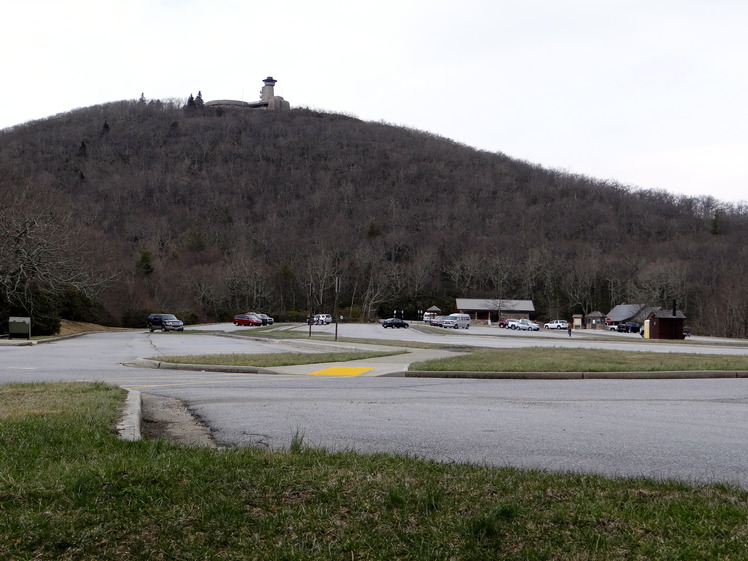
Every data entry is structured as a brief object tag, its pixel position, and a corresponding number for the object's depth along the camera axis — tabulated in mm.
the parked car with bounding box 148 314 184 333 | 58281
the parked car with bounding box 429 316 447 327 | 82081
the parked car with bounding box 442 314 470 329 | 78438
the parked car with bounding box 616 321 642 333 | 93688
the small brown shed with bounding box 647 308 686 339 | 53875
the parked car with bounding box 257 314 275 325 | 82375
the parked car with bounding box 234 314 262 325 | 78562
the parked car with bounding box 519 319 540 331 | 87875
